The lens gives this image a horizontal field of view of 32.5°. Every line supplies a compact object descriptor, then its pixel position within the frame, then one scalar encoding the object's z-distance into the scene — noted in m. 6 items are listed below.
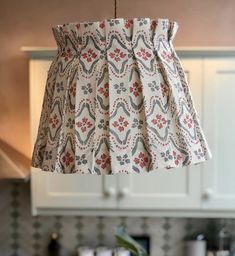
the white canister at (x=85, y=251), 2.27
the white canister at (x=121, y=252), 2.26
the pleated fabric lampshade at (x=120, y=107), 0.73
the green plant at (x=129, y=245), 1.19
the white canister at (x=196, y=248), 2.29
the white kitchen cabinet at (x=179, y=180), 1.94
